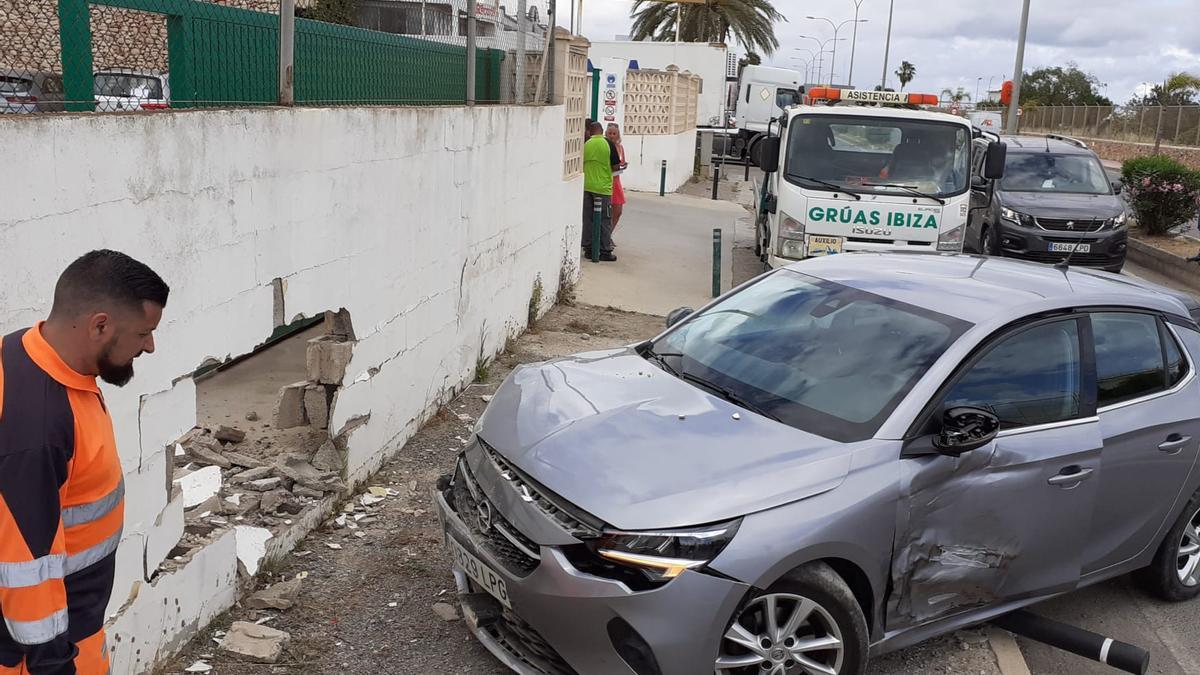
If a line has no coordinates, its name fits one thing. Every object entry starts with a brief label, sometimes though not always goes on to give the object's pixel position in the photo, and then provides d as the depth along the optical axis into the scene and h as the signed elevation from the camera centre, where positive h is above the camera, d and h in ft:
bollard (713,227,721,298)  40.70 -4.85
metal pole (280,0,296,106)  16.72 +0.88
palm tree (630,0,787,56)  146.00 +15.22
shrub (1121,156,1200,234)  62.69 -2.17
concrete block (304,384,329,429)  18.43 -5.01
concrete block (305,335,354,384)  18.28 -4.32
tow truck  36.42 -1.32
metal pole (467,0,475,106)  26.66 +1.65
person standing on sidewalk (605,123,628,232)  48.16 -2.63
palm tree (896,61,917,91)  344.28 +22.10
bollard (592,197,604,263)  45.88 -4.20
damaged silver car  11.79 -4.15
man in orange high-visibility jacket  6.98 -2.46
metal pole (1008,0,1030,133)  88.12 +6.30
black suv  47.83 -2.83
